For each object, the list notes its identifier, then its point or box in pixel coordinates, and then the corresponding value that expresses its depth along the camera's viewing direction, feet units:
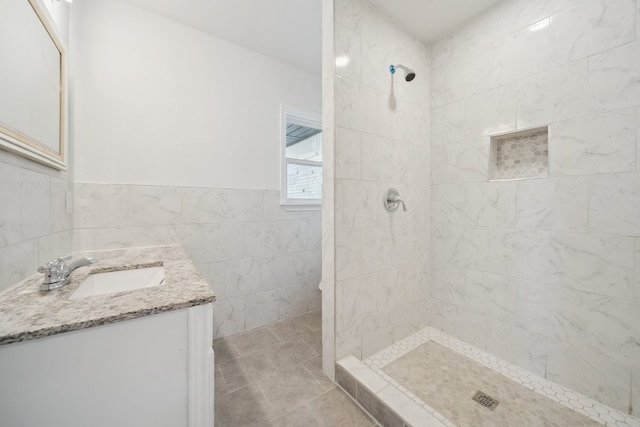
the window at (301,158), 7.86
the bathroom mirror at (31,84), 2.72
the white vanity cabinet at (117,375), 1.98
